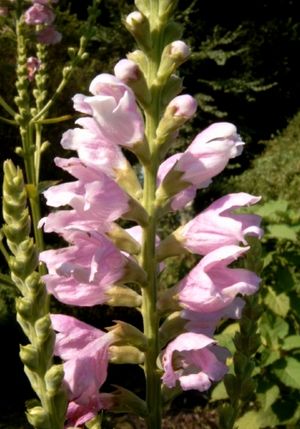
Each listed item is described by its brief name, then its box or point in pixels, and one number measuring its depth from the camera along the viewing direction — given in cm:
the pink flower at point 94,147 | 16
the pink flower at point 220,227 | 16
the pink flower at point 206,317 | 16
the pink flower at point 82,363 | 15
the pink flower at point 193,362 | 15
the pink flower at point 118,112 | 16
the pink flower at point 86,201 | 15
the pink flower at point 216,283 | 15
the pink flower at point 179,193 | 17
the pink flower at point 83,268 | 15
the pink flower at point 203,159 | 16
